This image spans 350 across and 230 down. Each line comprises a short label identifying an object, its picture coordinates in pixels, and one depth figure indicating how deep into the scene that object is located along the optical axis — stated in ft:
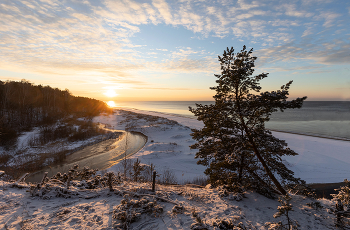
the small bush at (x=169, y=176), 48.65
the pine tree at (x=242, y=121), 21.90
